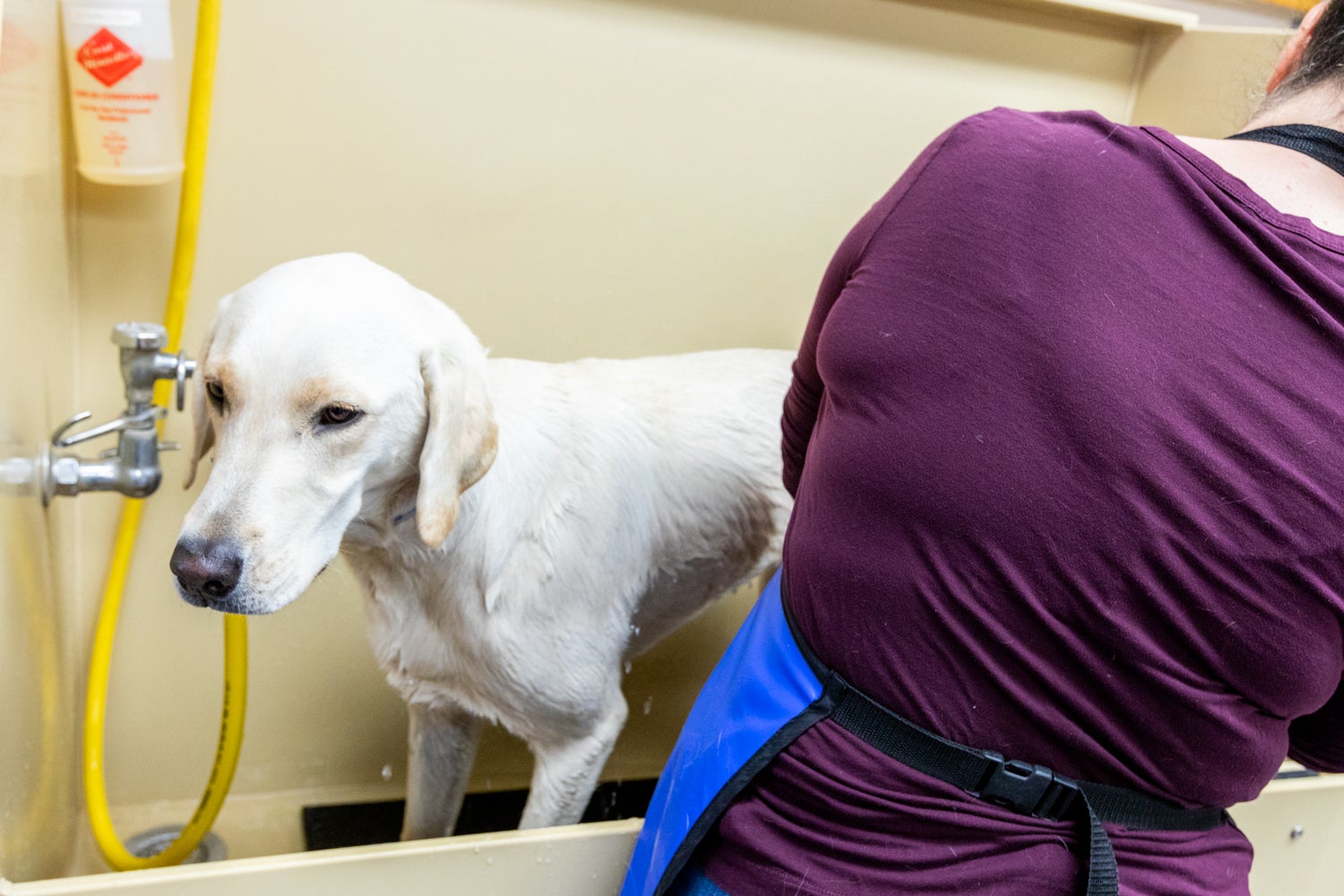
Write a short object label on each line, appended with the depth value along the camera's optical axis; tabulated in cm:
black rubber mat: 131
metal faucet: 95
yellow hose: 105
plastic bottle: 100
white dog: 77
